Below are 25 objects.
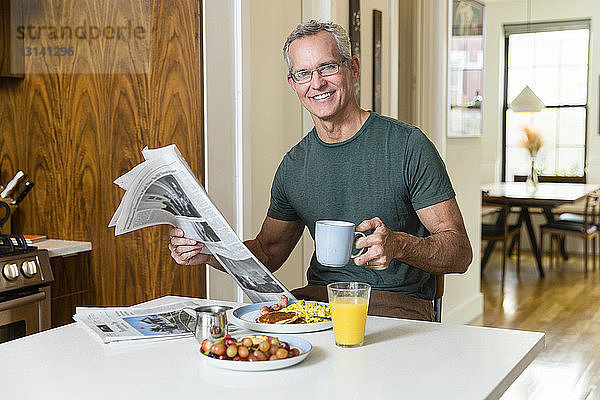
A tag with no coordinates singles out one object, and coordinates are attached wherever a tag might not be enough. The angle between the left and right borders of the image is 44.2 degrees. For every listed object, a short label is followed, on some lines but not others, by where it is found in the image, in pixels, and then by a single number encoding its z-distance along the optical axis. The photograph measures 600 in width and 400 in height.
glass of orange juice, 1.38
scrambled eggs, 1.56
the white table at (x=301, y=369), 1.16
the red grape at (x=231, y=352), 1.27
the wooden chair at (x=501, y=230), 6.46
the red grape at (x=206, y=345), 1.32
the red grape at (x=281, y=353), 1.26
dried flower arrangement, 8.38
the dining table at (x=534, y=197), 6.64
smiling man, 1.90
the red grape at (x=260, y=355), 1.26
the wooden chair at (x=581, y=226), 6.91
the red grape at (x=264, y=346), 1.28
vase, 7.17
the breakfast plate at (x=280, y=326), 1.50
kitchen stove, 2.40
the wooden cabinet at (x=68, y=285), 2.67
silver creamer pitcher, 1.40
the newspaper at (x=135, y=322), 1.48
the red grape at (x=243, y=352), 1.26
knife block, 2.77
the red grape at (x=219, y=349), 1.28
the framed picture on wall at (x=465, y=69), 4.80
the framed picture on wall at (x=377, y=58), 3.74
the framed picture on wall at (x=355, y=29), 3.50
